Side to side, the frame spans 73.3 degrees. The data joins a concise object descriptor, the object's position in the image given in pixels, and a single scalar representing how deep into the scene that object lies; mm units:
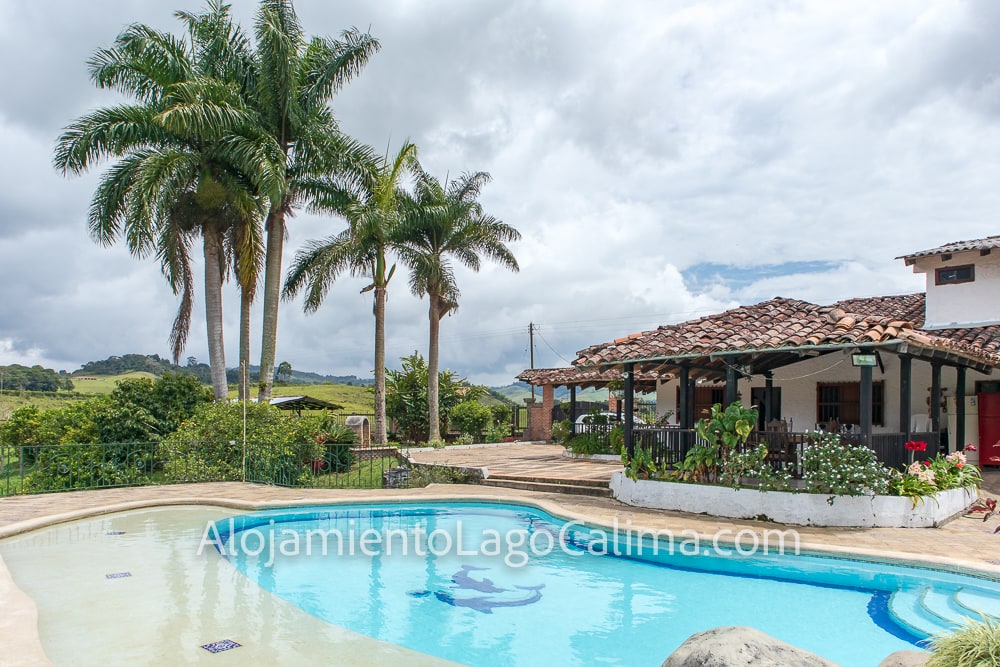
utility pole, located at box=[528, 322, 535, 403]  50603
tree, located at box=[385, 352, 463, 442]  30094
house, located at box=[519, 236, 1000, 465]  12039
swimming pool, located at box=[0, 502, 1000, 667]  6625
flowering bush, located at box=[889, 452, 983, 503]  11562
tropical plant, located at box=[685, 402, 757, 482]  12461
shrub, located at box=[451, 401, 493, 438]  30781
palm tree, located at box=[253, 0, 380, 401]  20578
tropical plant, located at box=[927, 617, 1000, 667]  3668
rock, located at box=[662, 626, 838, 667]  3436
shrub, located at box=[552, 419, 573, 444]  25341
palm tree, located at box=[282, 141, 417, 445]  23250
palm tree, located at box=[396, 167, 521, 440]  26969
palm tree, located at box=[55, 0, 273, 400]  18531
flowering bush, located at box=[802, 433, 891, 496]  11398
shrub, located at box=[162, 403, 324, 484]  16938
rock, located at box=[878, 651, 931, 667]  3779
